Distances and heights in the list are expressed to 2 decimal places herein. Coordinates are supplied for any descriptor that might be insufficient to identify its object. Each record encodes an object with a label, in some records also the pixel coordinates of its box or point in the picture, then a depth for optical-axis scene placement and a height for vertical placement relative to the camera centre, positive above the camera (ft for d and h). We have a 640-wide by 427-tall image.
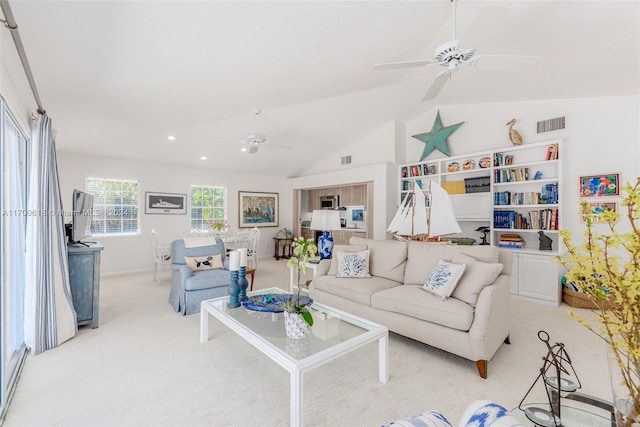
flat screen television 10.13 -0.15
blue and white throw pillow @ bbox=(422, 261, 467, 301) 8.29 -2.01
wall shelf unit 13.42 +0.65
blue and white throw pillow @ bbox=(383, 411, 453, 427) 3.29 -2.49
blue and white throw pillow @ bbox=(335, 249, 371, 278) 11.06 -2.05
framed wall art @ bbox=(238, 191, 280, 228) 24.39 +0.30
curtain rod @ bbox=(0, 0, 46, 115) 5.22 +3.57
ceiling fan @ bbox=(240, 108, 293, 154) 14.84 +3.83
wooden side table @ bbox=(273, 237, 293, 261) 25.49 -3.05
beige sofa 7.39 -2.59
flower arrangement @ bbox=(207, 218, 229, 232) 18.11 -0.86
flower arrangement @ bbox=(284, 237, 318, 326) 6.58 -1.43
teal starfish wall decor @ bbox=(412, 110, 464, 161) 17.52 +4.72
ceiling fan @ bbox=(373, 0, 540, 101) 7.52 +4.17
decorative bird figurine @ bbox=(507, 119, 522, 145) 14.84 +3.94
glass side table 4.04 -2.97
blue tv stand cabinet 9.88 -2.37
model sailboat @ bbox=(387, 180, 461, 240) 11.73 -0.25
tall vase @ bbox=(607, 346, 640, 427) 2.89 -2.02
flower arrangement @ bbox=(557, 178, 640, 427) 2.56 -0.74
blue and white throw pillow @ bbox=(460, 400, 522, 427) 2.98 -2.29
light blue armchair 11.50 -2.85
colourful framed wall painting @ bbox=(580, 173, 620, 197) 12.43 +1.19
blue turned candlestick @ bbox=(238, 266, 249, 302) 8.77 -2.19
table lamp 13.36 -0.60
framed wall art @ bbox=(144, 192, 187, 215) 19.69 +0.66
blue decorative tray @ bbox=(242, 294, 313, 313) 7.58 -2.52
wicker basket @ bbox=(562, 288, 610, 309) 12.25 -3.86
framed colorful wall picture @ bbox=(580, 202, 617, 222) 12.43 +0.30
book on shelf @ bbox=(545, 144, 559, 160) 13.61 +2.84
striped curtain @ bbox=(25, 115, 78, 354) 8.29 -1.14
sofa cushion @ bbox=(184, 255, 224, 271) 12.63 -2.23
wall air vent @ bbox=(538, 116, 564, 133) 13.87 +4.31
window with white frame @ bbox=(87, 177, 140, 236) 17.97 +0.42
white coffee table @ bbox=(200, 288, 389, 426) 5.45 -2.90
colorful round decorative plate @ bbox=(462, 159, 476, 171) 16.46 +2.75
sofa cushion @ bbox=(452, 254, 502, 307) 7.99 -1.93
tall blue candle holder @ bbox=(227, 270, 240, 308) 8.64 -2.34
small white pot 6.57 -2.61
